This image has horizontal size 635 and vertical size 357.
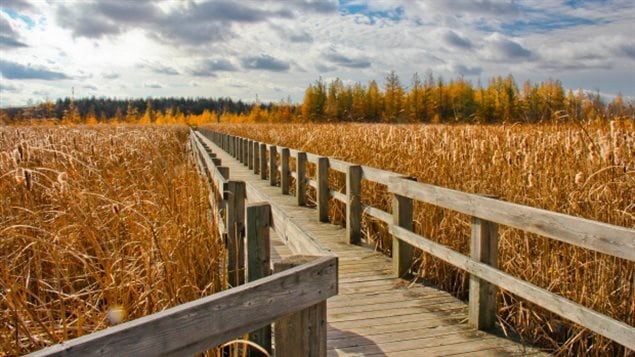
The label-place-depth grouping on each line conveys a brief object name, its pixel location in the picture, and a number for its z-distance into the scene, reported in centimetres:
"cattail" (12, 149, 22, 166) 348
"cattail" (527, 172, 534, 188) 431
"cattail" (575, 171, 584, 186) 363
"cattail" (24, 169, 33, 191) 266
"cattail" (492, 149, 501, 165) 541
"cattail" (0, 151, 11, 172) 452
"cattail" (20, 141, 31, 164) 360
